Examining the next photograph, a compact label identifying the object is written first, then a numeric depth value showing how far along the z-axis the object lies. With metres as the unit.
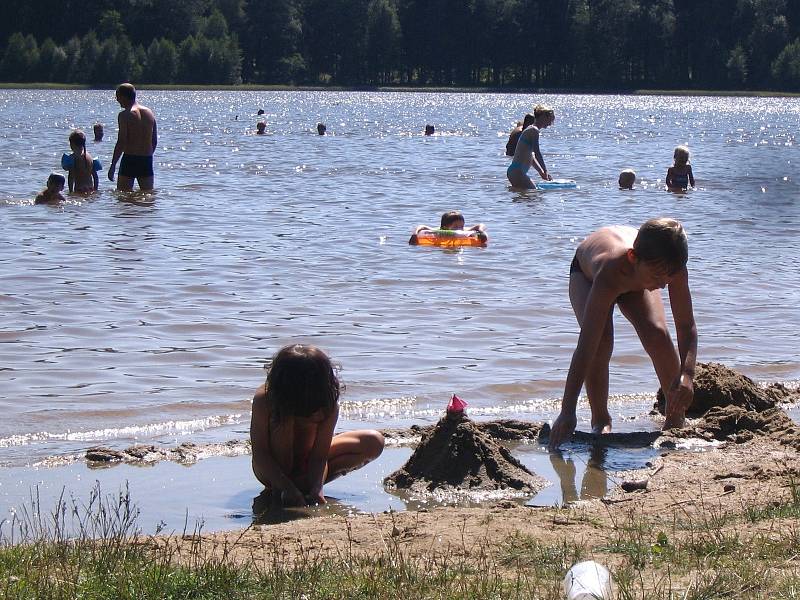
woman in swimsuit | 19.06
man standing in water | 16.34
